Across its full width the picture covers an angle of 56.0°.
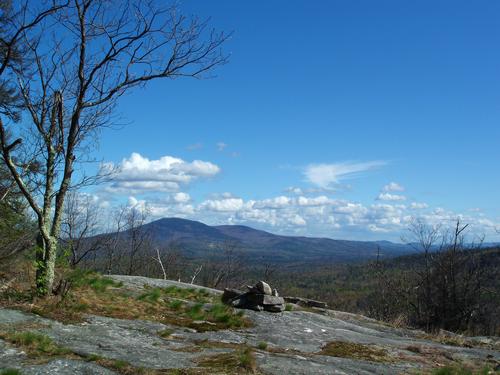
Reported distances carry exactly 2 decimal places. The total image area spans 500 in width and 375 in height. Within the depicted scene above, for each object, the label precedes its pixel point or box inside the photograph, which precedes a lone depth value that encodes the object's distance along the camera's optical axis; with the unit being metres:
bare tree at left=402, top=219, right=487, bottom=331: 34.78
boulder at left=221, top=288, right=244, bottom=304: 18.74
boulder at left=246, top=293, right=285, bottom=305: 17.50
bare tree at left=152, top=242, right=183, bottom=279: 65.26
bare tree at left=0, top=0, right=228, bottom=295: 13.14
